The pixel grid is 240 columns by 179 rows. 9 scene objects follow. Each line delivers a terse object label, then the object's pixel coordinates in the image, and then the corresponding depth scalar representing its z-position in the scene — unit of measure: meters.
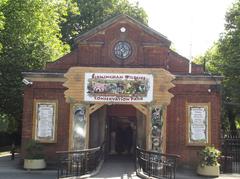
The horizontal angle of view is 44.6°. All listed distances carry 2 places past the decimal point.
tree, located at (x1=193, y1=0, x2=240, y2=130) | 22.92
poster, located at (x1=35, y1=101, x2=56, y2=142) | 14.74
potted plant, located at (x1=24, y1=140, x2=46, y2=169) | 13.73
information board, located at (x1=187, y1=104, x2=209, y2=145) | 14.58
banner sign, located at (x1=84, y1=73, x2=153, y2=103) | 13.25
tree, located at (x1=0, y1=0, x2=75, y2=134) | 19.56
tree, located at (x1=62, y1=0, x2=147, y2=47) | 27.92
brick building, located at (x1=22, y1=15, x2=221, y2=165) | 14.67
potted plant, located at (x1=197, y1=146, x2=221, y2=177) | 13.36
